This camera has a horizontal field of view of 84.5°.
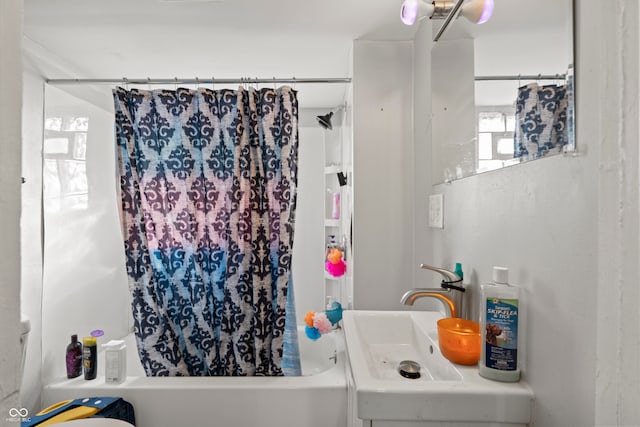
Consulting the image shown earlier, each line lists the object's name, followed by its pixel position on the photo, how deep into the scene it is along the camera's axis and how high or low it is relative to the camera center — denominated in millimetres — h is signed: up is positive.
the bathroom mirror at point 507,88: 670 +311
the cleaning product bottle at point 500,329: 787 -257
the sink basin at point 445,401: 760 -405
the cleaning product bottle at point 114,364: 1673 -725
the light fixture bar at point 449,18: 1163 +688
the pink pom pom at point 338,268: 2332 -361
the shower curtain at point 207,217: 1780 -18
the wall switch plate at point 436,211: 1375 +14
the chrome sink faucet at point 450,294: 1104 -253
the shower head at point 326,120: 2465 +657
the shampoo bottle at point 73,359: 1743 -726
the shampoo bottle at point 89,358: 1716 -714
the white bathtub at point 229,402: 1642 -885
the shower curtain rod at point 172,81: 1775 +674
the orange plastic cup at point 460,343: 884 -329
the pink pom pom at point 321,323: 1975 -617
